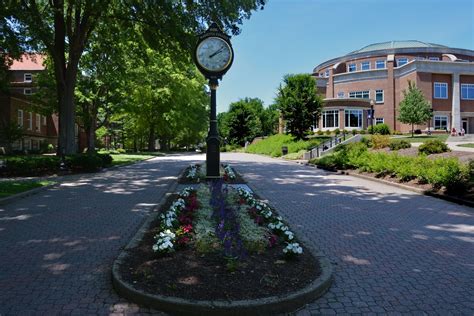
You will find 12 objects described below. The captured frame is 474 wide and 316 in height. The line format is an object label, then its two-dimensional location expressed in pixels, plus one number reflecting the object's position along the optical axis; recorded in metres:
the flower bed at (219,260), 4.15
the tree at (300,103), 36.06
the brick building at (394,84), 50.31
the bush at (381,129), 43.89
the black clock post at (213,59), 12.55
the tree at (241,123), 61.91
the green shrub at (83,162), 18.86
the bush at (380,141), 21.98
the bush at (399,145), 20.23
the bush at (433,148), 16.66
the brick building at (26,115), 40.74
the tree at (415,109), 40.89
